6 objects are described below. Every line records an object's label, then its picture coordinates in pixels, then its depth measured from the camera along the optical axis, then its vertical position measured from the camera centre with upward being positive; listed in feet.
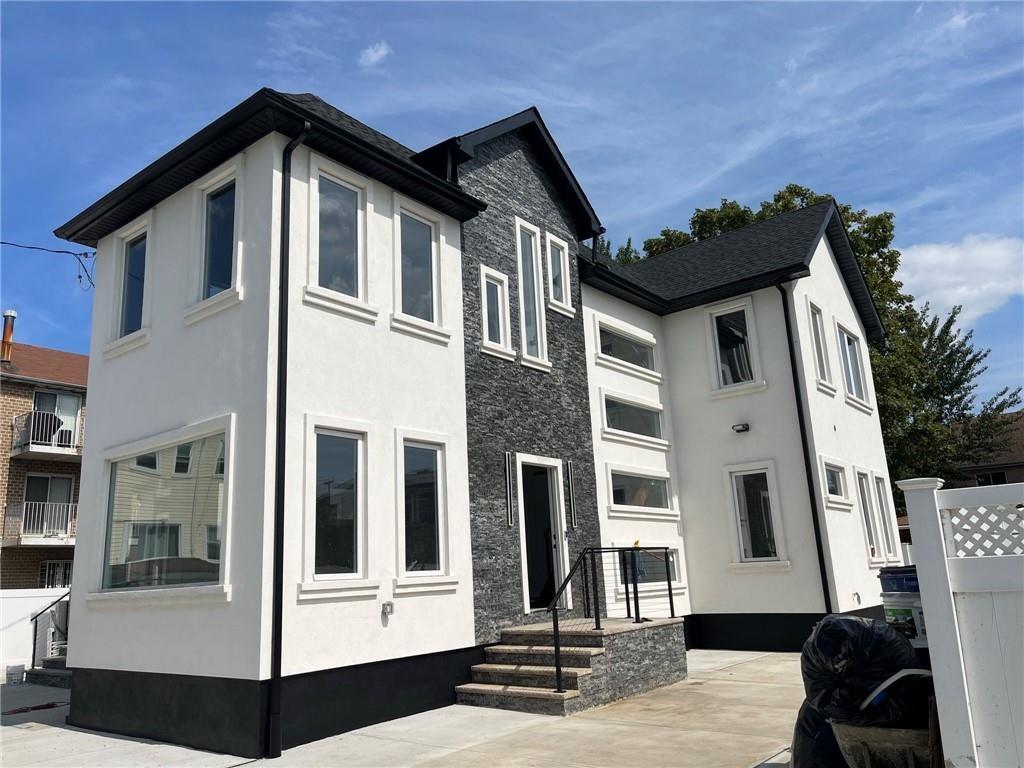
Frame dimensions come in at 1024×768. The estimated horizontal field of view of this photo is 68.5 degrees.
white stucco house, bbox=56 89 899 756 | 24.47 +5.06
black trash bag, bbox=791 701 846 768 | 15.24 -3.93
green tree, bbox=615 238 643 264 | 127.85 +50.50
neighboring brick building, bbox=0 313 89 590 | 71.41 +11.03
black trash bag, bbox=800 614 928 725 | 14.21 -2.32
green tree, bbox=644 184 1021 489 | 71.56 +18.35
